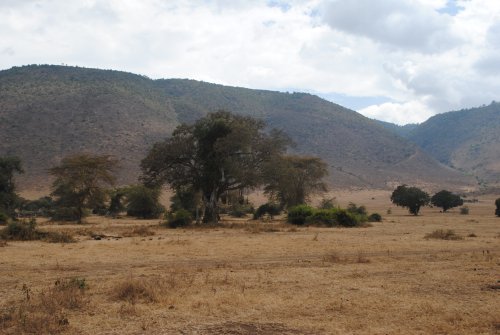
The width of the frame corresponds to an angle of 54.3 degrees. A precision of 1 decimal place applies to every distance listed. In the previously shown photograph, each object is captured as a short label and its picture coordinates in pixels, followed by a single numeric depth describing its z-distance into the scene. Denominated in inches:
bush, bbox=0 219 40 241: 944.9
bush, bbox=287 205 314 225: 1529.3
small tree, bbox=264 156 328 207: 1804.3
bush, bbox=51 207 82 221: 1731.3
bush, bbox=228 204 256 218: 2203.5
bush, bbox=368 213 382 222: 1791.5
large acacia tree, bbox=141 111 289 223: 1499.8
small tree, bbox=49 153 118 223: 1683.1
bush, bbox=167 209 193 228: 1424.7
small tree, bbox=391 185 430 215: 2244.1
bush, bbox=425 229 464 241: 1024.7
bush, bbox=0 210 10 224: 1561.3
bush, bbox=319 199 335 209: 2141.4
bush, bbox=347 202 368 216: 2051.2
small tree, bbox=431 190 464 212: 2444.6
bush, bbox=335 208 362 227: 1476.4
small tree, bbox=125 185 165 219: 2059.5
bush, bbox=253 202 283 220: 1951.3
